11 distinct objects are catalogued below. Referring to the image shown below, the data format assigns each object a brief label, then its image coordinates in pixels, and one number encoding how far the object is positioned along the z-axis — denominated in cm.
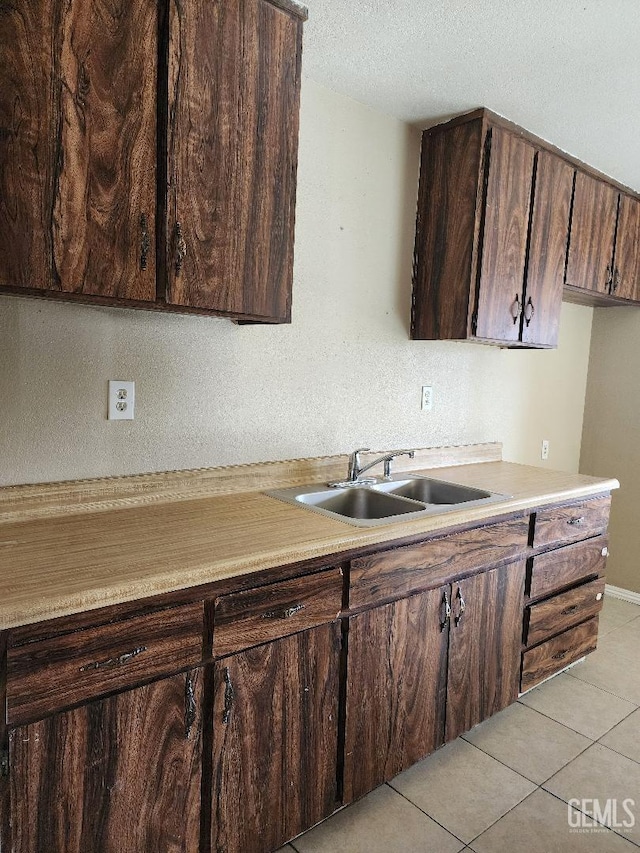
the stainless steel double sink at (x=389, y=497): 191
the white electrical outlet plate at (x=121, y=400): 169
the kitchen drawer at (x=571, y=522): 216
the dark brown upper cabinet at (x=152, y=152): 121
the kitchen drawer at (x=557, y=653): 223
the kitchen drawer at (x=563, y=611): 221
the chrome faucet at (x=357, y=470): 216
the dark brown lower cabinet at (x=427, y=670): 162
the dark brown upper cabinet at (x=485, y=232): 222
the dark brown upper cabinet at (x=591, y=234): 265
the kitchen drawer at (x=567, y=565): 219
